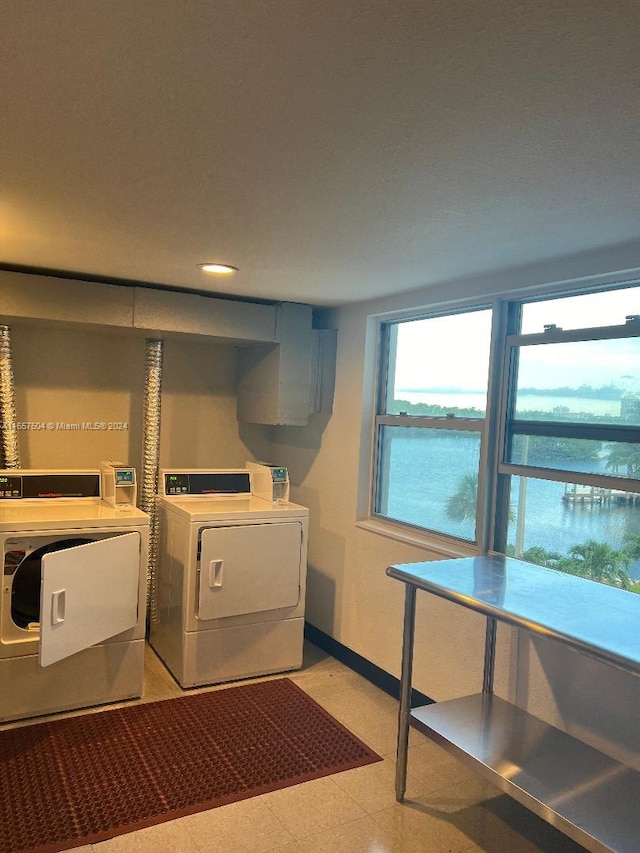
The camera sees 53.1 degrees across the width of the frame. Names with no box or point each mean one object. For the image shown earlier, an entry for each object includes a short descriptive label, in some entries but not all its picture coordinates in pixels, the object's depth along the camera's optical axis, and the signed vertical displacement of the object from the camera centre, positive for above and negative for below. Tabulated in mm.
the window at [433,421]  3156 +23
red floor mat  2316 -1465
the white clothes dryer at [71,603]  2795 -900
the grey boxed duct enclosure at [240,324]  3279 +491
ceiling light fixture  2967 +686
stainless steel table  1854 -1120
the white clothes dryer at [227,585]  3344 -917
